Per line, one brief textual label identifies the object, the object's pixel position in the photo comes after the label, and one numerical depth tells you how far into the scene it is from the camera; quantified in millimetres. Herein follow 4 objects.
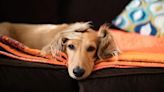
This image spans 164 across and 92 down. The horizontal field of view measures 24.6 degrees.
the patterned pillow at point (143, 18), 1444
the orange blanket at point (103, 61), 1033
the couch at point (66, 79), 985
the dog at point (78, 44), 1012
